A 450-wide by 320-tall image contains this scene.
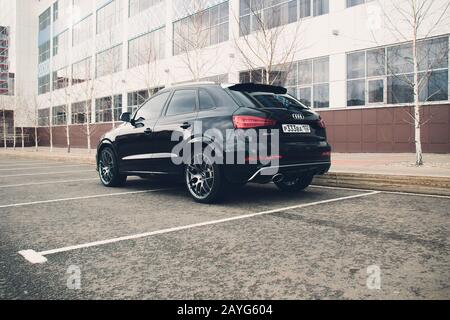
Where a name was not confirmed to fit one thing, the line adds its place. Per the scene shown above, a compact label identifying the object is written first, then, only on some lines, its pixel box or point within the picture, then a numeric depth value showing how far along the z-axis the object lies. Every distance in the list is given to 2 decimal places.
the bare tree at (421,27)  13.16
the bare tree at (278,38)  16.89
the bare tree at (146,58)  25.83
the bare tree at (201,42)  21.06
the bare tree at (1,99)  43.56
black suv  5.04
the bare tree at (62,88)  38.61
